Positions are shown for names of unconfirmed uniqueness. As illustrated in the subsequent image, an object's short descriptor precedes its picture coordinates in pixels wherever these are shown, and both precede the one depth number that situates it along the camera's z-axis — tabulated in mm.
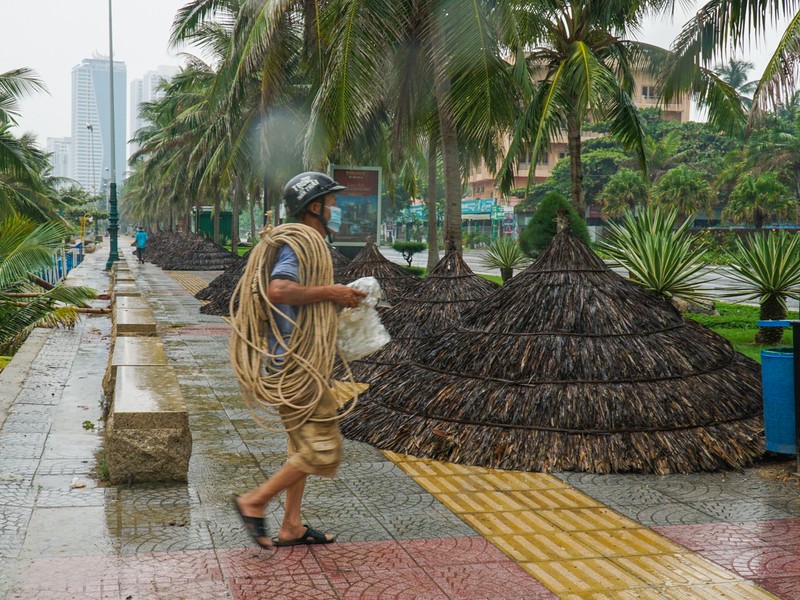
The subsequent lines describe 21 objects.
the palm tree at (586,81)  16344
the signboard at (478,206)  79625
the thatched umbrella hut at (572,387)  6074
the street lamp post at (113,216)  36469
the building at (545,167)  78875
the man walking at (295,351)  4246
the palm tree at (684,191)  50375
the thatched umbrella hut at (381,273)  11298
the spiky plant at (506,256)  22078
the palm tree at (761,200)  46312
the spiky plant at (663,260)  8570
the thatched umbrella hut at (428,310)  9023
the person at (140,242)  42562
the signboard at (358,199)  19094
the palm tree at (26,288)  12055
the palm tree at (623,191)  56000
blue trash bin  5773
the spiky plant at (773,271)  11352
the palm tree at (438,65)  11938
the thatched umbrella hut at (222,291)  17219
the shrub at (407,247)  37088
